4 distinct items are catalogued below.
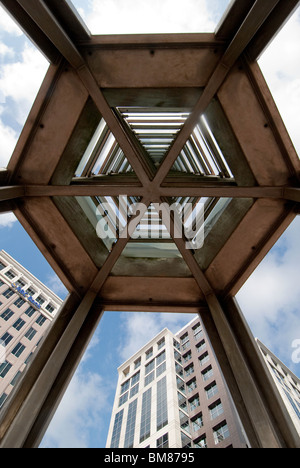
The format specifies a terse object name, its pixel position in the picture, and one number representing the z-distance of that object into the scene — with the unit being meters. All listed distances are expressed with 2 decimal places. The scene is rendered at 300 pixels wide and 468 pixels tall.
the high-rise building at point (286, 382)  51.62
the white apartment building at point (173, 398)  42.06
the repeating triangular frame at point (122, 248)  6.40
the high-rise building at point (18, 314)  47.59
